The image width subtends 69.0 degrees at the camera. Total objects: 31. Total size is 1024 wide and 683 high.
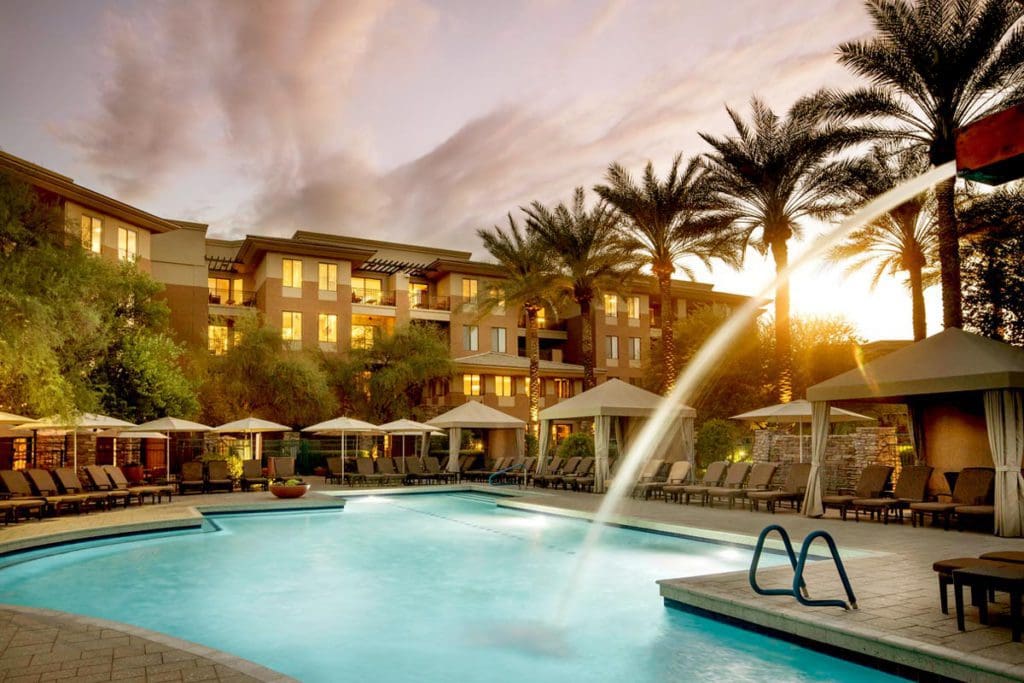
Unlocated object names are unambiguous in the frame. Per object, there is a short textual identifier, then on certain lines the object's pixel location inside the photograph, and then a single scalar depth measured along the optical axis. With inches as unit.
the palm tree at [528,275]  1248.8
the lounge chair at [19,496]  628.9
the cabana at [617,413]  875.4
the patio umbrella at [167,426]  888.0
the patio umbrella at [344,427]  1080.2
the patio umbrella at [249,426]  1010.1
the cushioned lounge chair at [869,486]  580.7
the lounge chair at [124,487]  792.3
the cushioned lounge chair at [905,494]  550.3
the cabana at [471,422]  1116.5
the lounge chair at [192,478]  931.3
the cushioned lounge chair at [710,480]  737.0
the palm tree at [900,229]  949.2
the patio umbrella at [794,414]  764.6
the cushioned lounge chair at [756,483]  681.6
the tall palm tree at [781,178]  889.5
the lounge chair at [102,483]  752.5
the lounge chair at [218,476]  949.2
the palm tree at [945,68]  694.5
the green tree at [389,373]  1556.3
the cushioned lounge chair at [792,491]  639.8
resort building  1529.3
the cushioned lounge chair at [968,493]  502.3
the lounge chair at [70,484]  717.3
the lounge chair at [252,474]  981.2
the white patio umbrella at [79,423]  678.5
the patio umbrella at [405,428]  1135.6
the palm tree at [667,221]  1011.3
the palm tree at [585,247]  1170.0
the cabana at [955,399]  469.1
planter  836.0
